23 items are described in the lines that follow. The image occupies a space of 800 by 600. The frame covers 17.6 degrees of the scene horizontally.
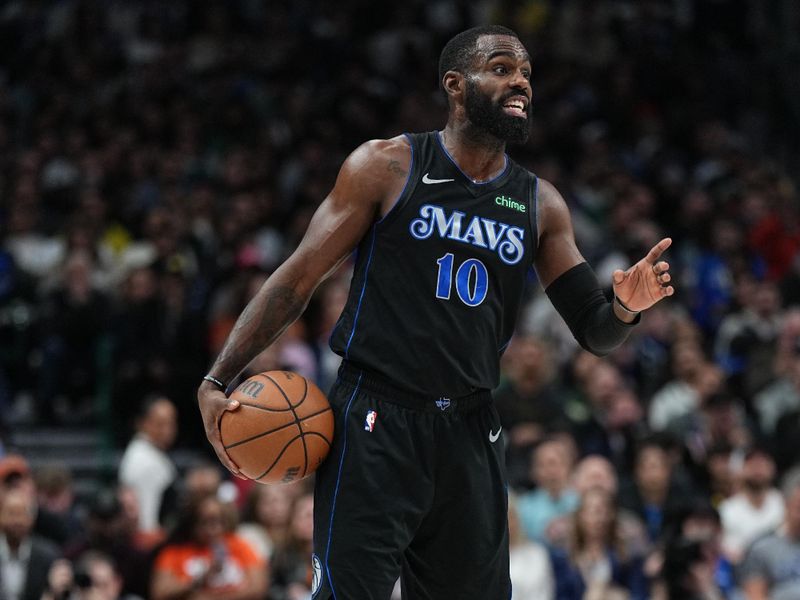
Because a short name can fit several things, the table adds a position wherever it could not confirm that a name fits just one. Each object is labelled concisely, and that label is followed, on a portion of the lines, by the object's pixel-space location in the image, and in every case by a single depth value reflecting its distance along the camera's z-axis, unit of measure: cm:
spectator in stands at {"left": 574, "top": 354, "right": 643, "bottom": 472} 1956
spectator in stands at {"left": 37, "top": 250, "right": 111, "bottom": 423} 2088
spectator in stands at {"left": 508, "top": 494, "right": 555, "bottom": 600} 1608
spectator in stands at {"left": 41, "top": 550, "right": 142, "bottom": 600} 1403
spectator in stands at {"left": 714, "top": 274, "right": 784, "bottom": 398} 2172
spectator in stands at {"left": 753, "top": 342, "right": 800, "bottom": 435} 2111
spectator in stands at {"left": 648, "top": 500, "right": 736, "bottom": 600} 1550
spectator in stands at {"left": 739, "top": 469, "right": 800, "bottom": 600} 1630
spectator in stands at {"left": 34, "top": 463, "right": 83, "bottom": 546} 1709
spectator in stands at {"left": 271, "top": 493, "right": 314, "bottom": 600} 1591
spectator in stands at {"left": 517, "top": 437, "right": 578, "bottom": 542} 1762
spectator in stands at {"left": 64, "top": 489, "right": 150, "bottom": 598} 1593
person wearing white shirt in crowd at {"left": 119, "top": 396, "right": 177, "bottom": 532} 1808
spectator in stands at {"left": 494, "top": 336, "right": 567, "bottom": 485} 1928
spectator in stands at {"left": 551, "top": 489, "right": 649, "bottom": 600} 1634
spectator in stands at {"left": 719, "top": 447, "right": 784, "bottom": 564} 1833
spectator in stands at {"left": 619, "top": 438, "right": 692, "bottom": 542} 1848
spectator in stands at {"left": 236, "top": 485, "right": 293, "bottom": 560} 1672
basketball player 853
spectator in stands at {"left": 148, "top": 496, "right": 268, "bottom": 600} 1558
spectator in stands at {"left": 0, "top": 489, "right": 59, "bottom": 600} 1529
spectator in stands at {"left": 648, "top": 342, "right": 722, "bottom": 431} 2067
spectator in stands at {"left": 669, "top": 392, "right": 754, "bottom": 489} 2003
